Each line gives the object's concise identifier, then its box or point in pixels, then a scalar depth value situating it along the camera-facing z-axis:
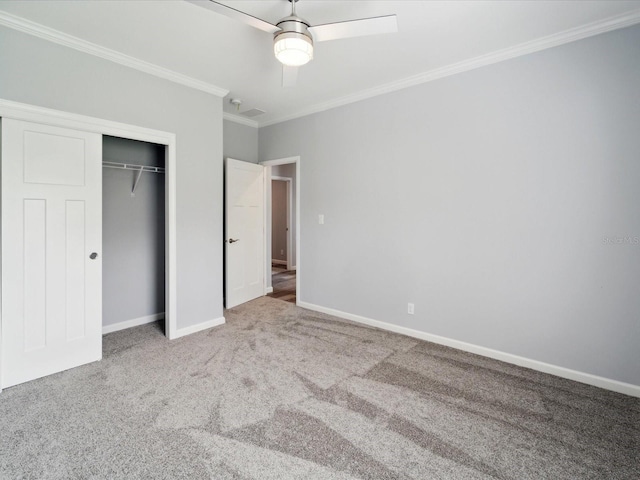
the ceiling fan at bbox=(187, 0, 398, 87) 1.97
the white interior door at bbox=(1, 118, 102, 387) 2.46
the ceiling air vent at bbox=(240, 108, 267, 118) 4.46
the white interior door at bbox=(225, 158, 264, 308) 4.54
